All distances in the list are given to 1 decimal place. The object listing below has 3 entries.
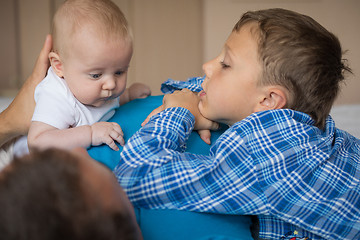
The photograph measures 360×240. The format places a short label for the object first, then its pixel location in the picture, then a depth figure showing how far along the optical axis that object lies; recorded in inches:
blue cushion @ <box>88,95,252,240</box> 34.8
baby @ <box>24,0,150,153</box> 45.6
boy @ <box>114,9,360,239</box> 36.6
